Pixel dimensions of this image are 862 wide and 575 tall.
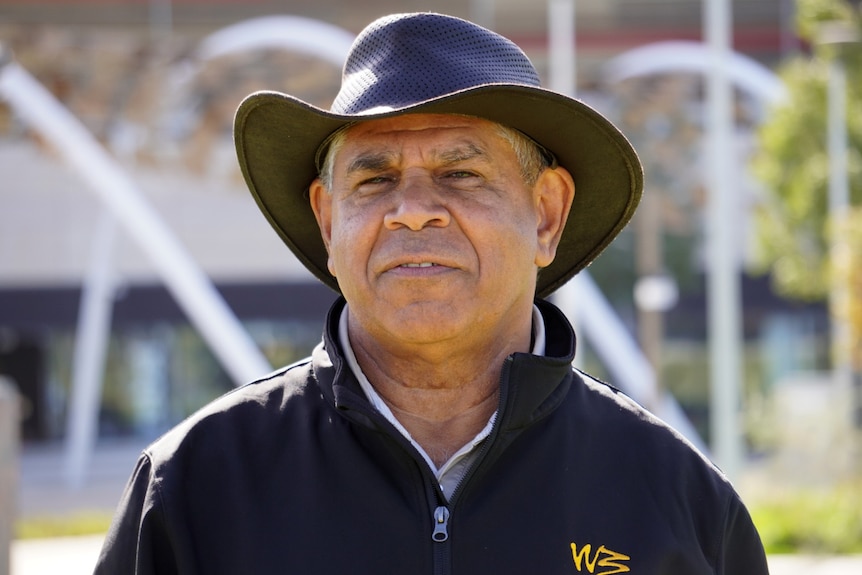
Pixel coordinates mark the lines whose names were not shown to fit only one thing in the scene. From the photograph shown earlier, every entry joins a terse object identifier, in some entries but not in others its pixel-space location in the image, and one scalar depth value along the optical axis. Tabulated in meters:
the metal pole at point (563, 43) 14.35
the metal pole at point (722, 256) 11.61
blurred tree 19.95
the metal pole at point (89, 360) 23.61
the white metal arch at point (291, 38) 21.03
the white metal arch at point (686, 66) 23.39
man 2.19
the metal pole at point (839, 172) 17.25
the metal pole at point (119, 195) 18.47
